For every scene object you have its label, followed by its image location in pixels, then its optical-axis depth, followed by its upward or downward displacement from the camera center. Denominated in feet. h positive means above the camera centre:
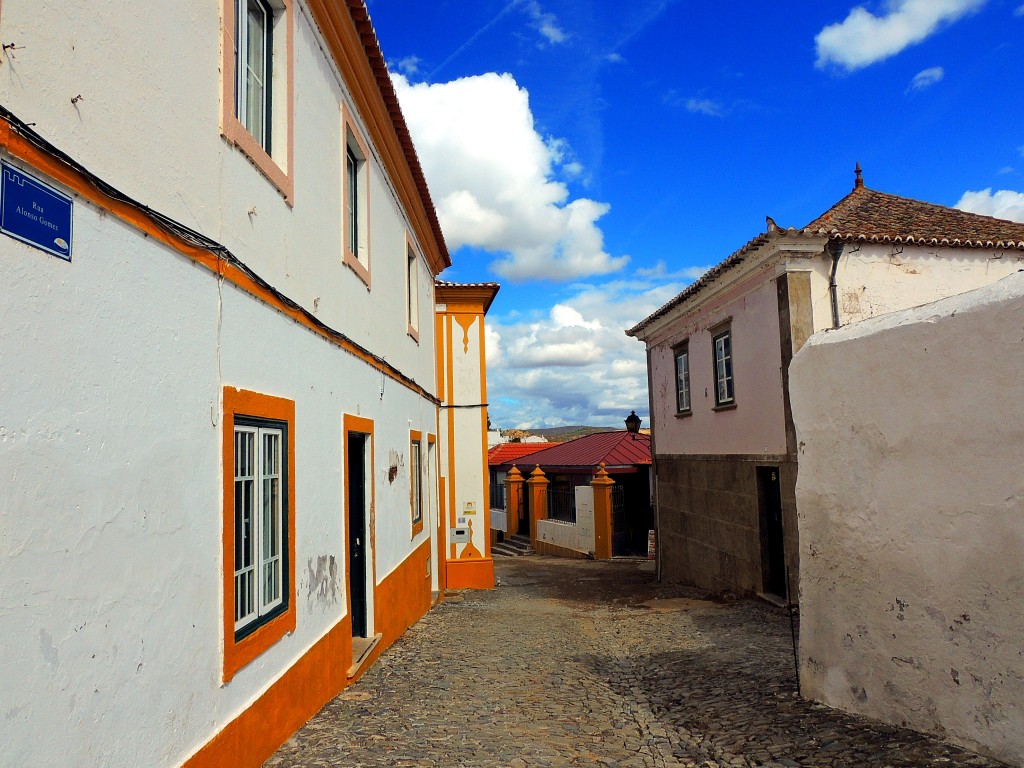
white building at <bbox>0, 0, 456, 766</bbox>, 7.67 +1.13
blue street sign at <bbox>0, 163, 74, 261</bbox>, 7.28 +2.52
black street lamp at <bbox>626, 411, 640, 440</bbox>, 80.28 +2.35
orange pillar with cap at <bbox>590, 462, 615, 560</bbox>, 69.15 -7.11
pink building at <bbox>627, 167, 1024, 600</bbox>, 34.12 +5.69
